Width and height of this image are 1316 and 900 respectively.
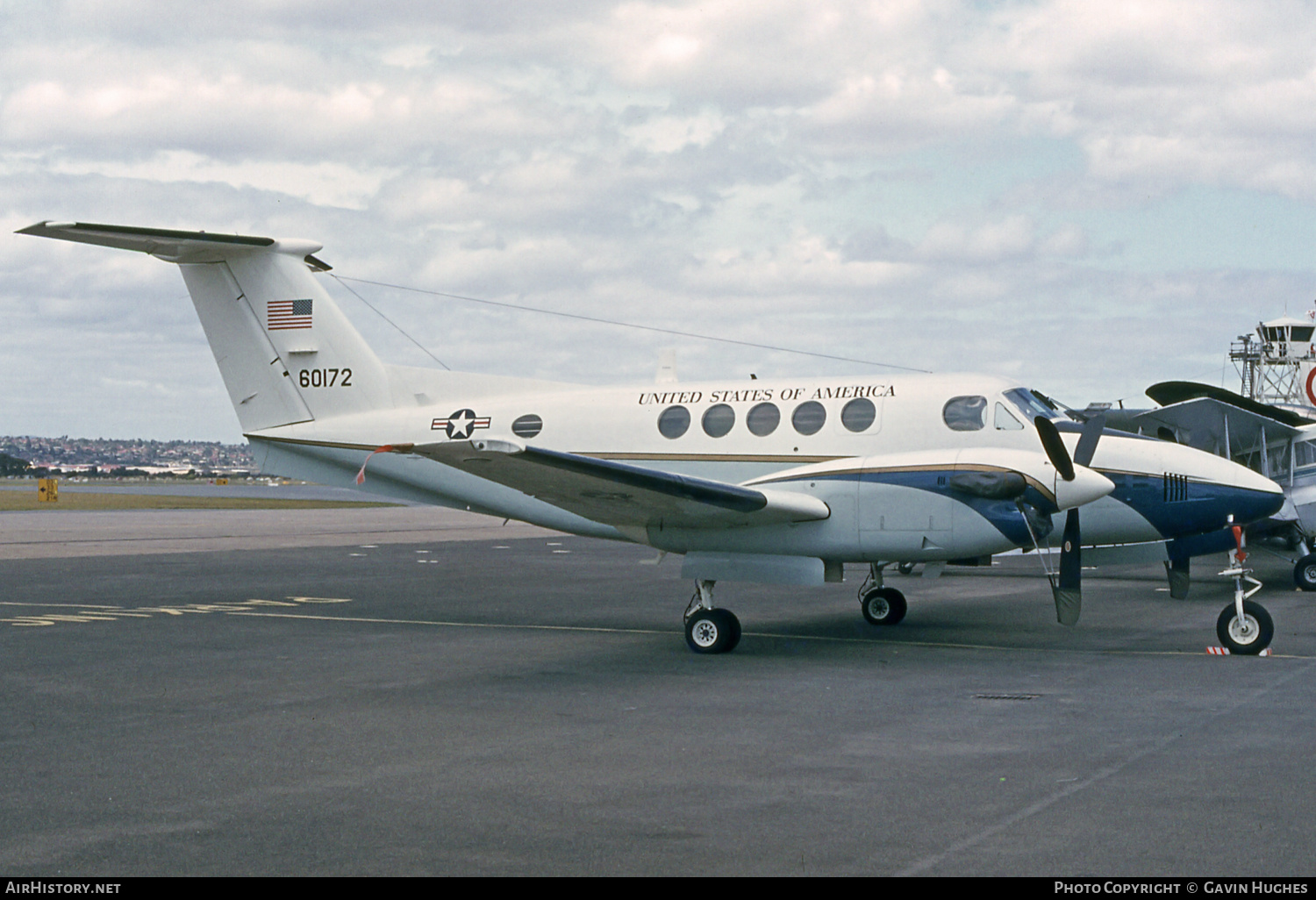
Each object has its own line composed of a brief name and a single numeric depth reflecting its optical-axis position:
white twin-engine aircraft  12.55
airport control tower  51.84
